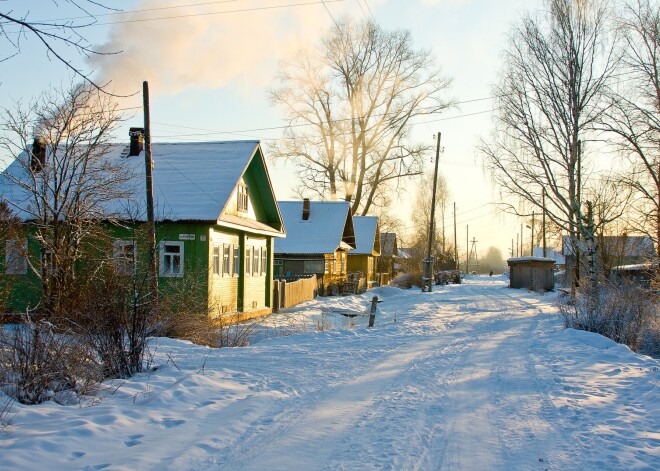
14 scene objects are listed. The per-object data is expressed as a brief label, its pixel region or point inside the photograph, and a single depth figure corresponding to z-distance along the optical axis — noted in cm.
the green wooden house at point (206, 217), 1923
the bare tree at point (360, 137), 3972
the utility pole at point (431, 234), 3656
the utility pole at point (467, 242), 10282
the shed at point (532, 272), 4647
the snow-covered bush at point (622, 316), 1394
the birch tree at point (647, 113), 2084
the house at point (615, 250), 2928
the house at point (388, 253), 6756
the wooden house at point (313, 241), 3800
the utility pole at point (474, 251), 11930
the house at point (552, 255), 8855
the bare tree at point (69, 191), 1418
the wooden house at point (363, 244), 5044
